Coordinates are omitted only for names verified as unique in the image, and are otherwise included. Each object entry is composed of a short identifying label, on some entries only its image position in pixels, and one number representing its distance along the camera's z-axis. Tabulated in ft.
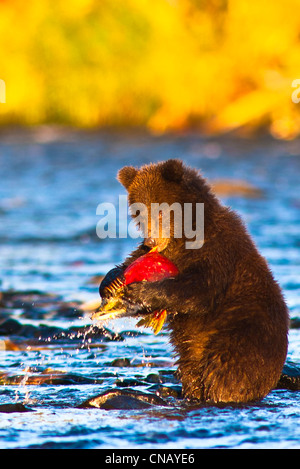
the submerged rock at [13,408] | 33.32
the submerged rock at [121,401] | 33.71
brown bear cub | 33.71
